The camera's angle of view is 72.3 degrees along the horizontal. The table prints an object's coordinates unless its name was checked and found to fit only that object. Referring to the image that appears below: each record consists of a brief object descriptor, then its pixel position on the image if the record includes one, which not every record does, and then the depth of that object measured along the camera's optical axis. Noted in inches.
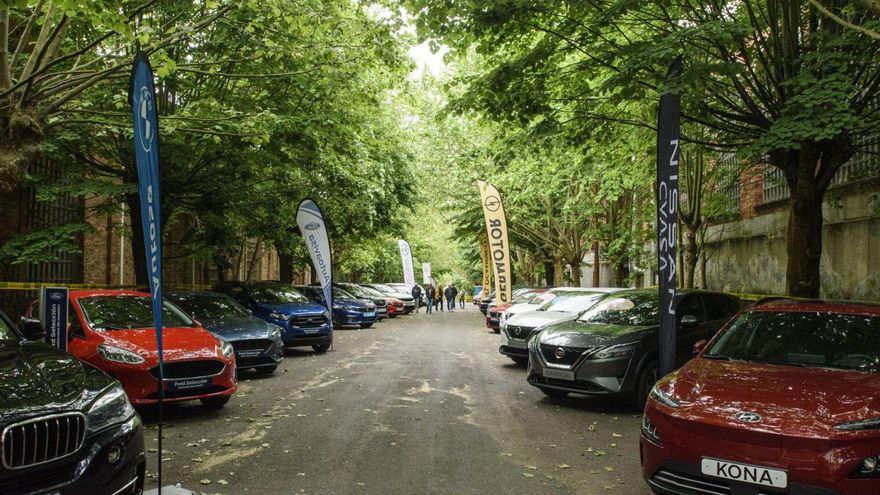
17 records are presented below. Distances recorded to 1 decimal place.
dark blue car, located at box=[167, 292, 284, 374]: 415.5
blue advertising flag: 190.5
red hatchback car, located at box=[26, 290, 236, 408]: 279.4
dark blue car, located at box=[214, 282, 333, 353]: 563.5
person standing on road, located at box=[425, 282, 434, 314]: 1385.3
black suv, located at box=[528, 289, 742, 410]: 311.1
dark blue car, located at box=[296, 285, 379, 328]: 901.2
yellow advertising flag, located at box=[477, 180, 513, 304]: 805.9
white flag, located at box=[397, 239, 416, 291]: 1382.3
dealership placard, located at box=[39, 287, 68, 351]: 280.8
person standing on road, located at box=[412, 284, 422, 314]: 1423.5
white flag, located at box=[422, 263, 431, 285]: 1790.1
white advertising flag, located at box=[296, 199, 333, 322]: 596.1
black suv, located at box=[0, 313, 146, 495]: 134.7
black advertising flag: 283.7
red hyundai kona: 145.4
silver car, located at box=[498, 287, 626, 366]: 466.0
